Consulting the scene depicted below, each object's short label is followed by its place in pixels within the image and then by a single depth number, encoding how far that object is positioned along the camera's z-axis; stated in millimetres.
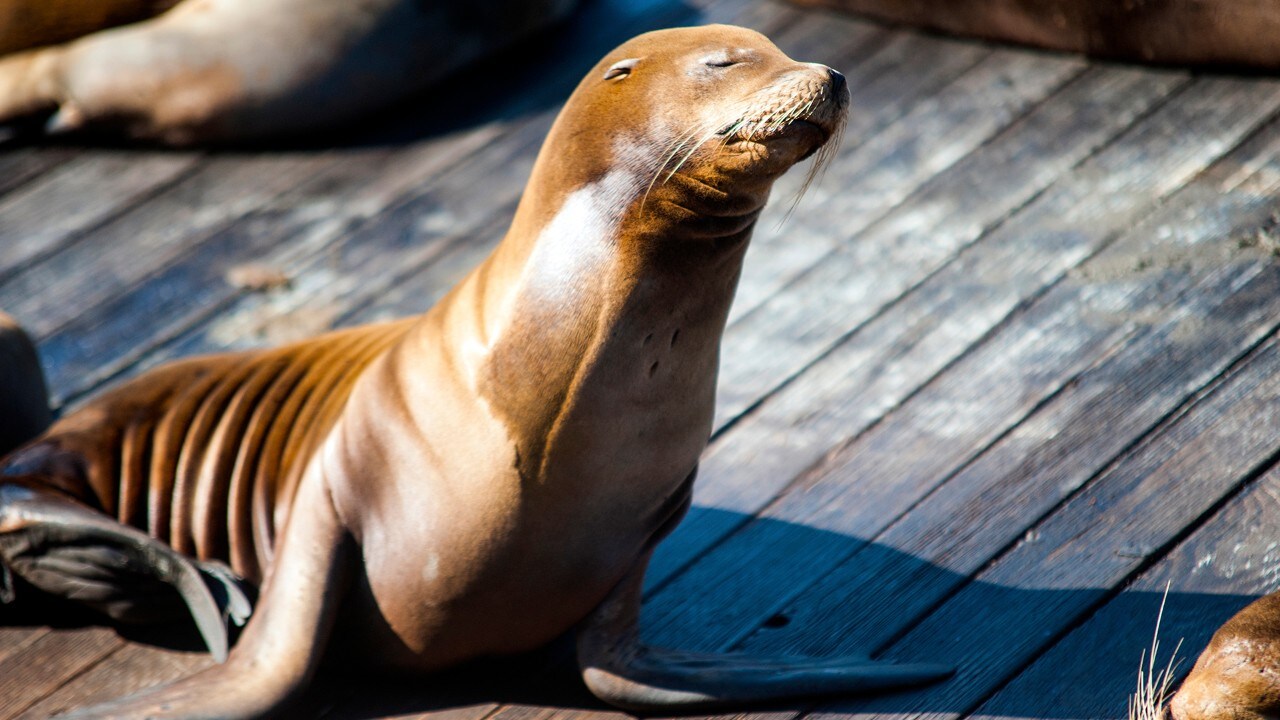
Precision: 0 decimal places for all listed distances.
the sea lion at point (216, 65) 9437
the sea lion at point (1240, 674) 4277
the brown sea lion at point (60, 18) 9680
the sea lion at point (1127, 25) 7961
